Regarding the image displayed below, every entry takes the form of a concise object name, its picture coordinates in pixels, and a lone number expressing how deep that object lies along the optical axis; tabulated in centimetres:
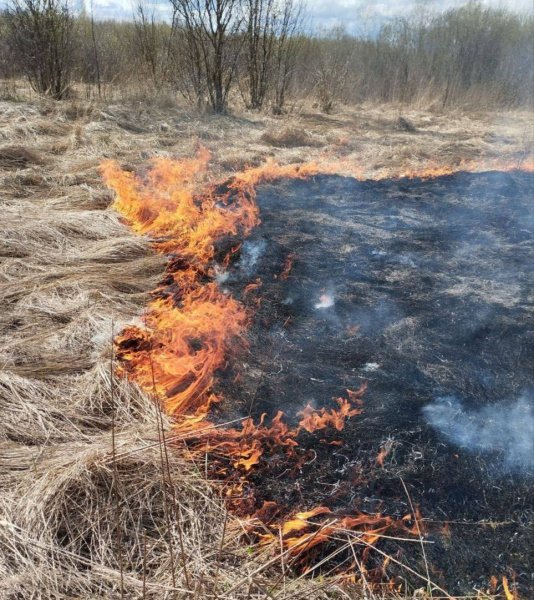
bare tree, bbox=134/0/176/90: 1260
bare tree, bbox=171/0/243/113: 1075
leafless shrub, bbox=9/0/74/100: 988
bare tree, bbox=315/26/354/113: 1389
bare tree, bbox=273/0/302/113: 1229
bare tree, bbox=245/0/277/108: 1162
